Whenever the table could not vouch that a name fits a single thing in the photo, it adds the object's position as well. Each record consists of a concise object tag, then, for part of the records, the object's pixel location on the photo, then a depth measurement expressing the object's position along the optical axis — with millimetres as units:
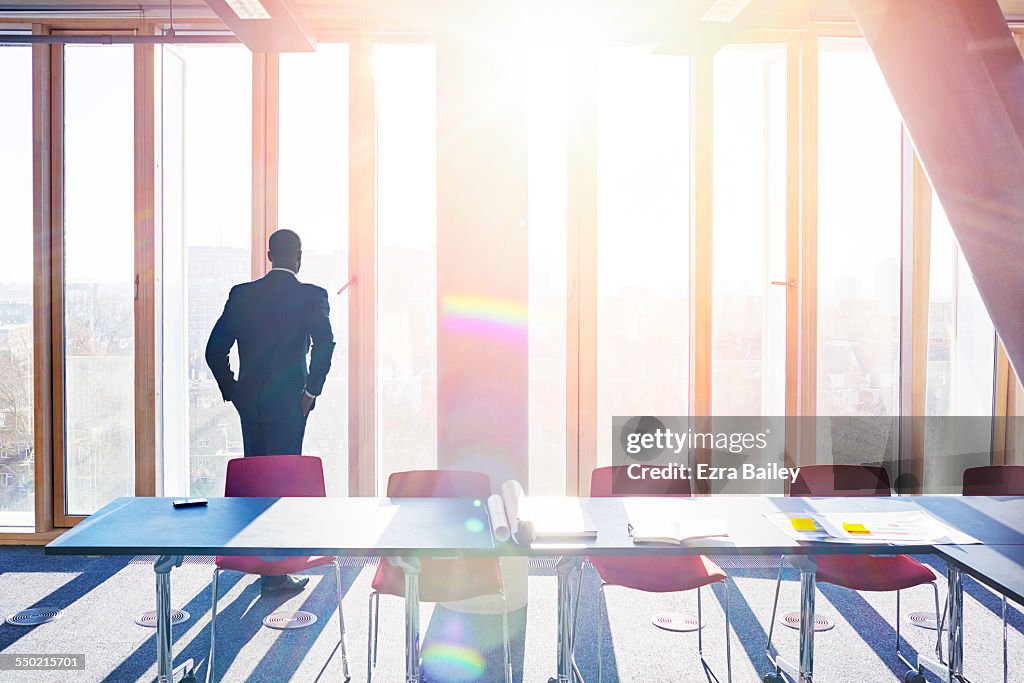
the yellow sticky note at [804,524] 2557
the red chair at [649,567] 2916
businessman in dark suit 3811
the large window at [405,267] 4957
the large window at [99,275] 4887
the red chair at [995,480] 3482
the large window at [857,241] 5000
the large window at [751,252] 5004
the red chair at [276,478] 3281
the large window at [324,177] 4922
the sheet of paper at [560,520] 2398
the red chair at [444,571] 2867
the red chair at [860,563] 2902
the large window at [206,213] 4922
